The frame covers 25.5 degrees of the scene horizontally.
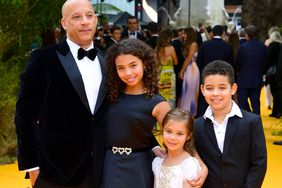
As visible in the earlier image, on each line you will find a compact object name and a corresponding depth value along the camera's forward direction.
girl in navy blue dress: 3.79
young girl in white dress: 3.79
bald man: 3.79
